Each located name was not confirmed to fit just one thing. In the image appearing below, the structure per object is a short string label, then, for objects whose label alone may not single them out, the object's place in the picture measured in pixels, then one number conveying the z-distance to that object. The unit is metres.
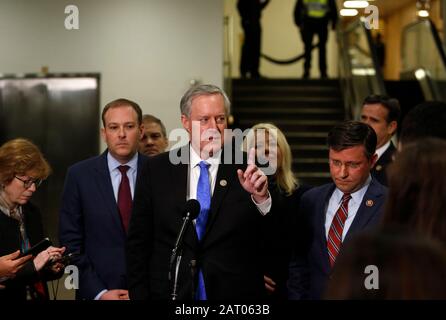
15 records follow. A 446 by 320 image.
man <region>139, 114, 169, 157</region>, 9.63
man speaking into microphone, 6.14
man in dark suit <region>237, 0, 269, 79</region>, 21.44
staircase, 18.36
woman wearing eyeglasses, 6.93
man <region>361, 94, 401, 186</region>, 9.77
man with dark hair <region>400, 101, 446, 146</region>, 5.96
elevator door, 16.02
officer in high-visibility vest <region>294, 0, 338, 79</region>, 21.31
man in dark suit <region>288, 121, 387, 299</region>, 6.36
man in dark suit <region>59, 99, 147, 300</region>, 7.31
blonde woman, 6.27
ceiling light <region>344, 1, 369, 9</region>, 25.21
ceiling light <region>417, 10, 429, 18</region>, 25.30
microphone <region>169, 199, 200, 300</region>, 5.28
